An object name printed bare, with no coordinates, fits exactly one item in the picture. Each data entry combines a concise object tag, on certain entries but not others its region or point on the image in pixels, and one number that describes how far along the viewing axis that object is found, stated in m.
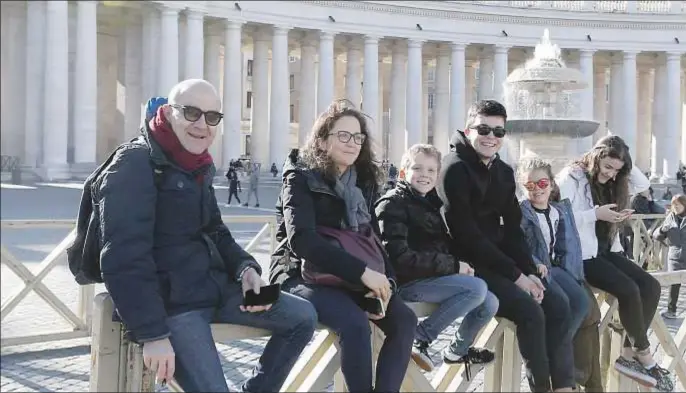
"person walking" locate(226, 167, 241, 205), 29.49
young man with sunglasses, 5.16
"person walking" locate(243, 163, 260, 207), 29.30
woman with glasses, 4.16
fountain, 21.52
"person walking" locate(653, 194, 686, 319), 11.18
